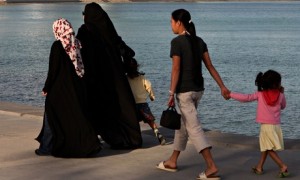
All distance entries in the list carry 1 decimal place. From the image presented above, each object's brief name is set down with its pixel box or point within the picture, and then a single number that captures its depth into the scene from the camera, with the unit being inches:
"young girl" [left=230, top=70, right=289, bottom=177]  327.0
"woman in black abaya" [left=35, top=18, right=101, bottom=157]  363.9
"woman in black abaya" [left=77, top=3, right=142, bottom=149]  382.3
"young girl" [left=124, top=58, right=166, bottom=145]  396.5
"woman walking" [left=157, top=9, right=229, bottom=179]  322.7
